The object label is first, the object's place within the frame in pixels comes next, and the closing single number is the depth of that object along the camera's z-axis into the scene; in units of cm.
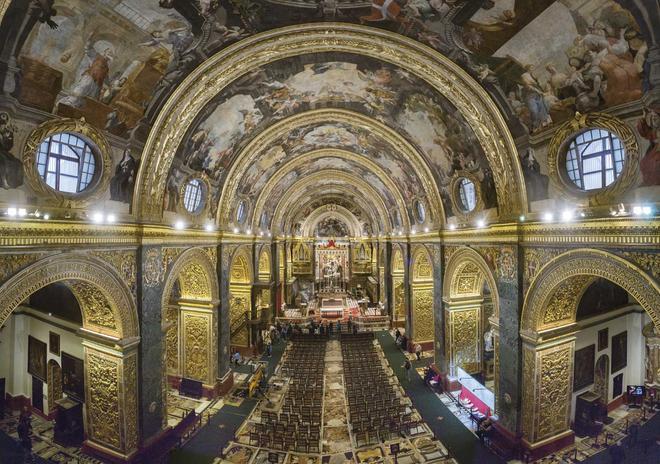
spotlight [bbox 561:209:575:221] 855
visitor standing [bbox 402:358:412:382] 1723
